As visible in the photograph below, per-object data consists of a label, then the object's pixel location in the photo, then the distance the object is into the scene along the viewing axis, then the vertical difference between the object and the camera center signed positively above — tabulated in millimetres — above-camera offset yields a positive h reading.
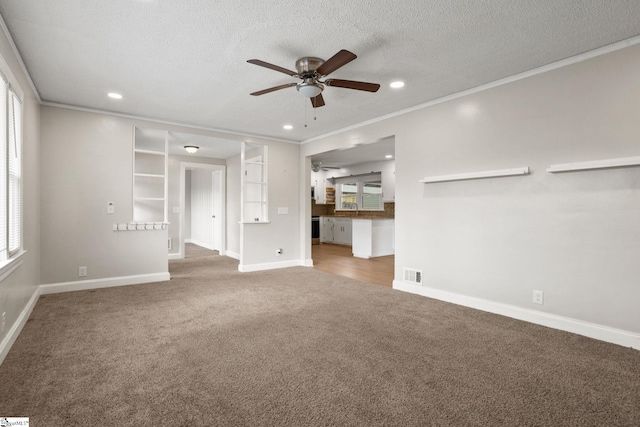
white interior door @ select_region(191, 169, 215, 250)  8635 +71
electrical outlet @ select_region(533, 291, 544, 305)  3043 -852
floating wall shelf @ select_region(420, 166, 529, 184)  3152 +398
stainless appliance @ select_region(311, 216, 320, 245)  10344 -635
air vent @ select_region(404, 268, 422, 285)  4156 -883
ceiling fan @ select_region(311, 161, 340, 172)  9272 +1361
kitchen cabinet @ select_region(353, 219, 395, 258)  7422 -658
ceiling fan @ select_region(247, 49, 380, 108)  2738 +1221
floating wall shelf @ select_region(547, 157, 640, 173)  2500 +396
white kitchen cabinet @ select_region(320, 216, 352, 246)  9633 -641
